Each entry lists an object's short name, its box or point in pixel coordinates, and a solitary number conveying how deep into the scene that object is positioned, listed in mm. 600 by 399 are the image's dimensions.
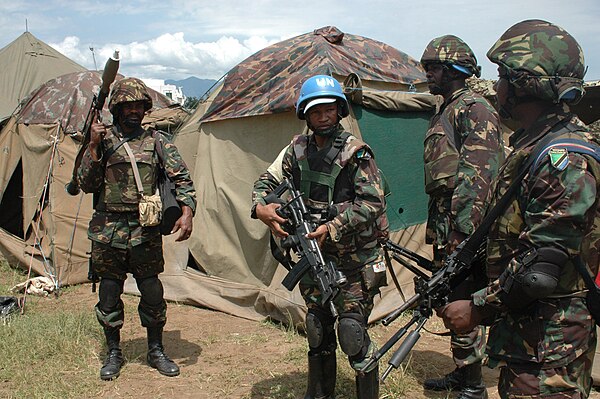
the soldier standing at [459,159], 3400
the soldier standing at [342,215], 3293
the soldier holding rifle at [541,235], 1959
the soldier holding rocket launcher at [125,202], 4172
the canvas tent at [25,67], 8766
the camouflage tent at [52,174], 7133
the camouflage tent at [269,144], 5438
